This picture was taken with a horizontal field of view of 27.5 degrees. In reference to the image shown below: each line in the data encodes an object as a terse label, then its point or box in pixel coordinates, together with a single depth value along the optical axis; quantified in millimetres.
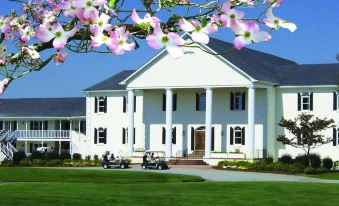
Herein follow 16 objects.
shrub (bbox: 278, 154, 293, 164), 49175
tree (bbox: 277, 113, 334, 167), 46969
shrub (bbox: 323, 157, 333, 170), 48656
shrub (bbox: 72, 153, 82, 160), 58188
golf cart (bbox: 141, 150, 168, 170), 47031
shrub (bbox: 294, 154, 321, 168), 48125
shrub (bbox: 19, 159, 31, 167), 54719
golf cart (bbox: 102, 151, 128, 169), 49250
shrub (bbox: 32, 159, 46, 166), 54281
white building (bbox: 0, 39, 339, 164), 51312
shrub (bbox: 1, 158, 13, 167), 55194
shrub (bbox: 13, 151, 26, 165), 56319
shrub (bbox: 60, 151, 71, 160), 57222
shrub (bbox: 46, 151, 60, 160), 56594
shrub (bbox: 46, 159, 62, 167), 53634
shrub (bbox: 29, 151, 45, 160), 56969
